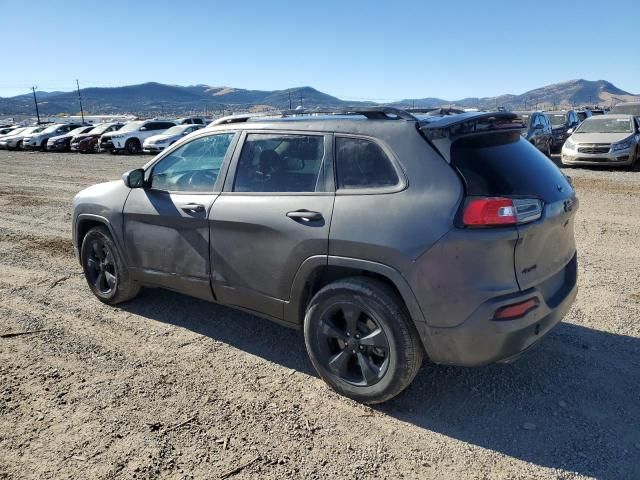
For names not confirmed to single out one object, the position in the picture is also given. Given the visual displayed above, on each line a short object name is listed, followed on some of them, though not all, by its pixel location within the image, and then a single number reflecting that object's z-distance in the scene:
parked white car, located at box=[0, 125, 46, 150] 33.72
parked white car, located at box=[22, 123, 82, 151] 32.34
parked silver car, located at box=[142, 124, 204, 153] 24.56
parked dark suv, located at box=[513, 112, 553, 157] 16.31
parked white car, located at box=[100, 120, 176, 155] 26.67
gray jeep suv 2.78
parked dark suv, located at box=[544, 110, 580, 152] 20.48
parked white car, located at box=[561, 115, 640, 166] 14.32
